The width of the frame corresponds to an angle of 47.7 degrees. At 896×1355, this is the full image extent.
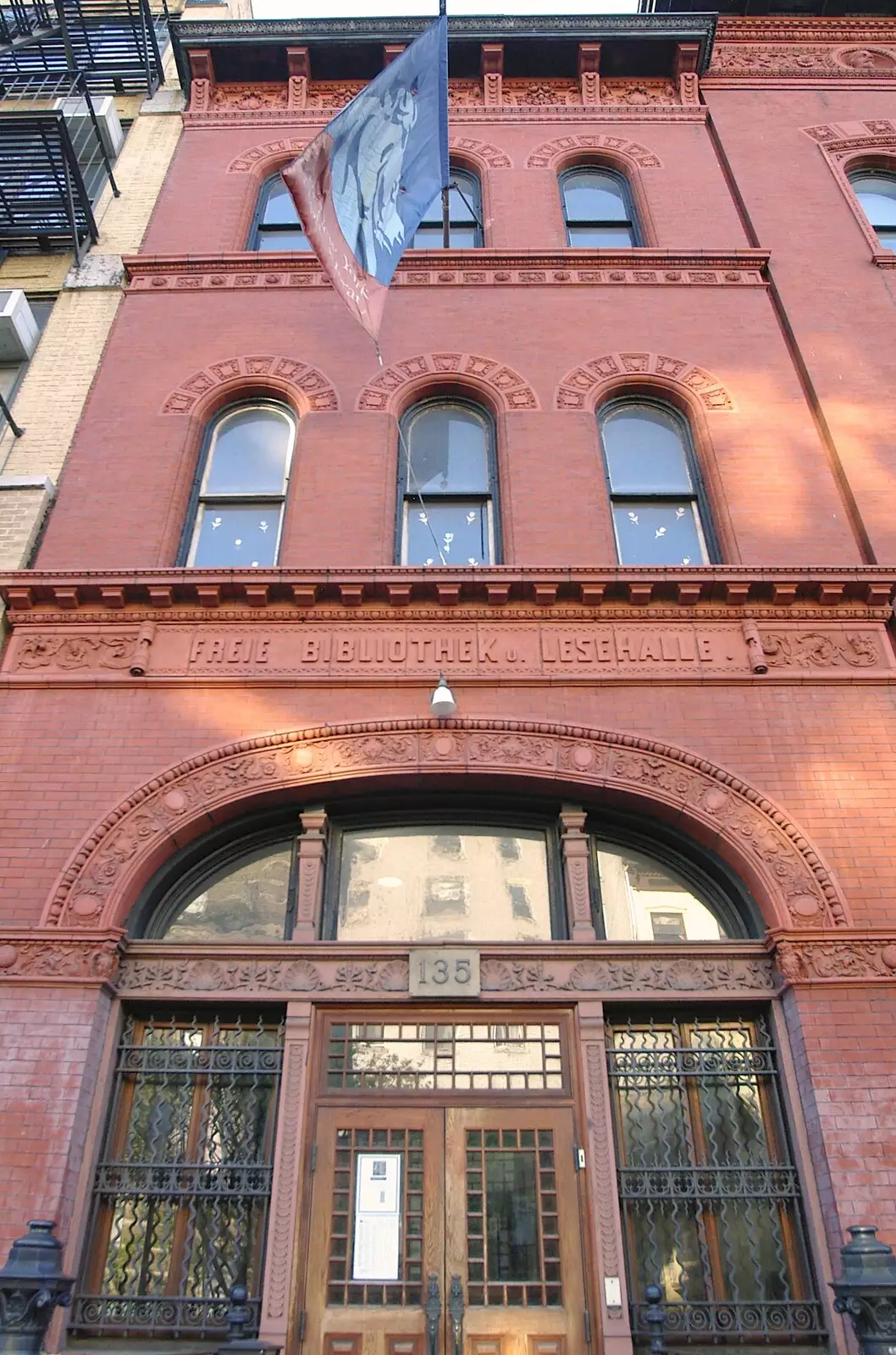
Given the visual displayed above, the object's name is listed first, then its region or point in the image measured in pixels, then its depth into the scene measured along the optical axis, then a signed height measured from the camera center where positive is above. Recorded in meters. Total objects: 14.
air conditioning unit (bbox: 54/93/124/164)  14.43 +14.87
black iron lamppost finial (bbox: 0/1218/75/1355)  5.28 +0.41
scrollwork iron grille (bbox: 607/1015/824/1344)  6.75 +1.16
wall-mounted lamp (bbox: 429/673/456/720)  8.40 +4.66
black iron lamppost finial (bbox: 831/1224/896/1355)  5.56 +0.41
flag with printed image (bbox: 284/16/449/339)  9.67 +10.38
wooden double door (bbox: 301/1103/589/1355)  6.63 +0.85
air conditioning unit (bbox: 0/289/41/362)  11.40 +9.91
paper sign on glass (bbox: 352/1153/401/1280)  6.85 +0.96
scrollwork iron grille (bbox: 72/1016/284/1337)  6.79 +1.21
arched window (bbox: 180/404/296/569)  10.23 +7.74
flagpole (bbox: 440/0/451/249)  12.21 +11.68
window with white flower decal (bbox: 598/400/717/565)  10.23 +7.75
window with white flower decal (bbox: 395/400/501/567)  10.23 +7.79
